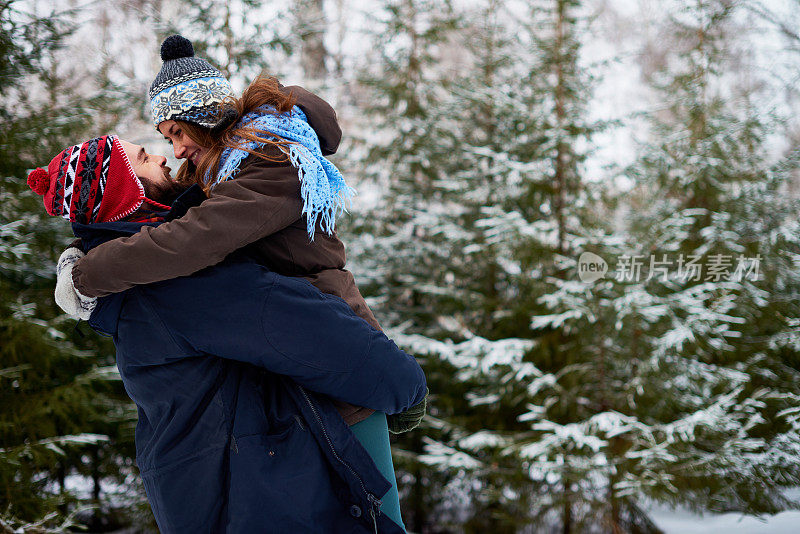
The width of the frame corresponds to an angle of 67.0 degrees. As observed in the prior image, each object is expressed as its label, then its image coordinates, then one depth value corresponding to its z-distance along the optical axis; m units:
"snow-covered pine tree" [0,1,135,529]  3.56
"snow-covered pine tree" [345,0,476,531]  6.08
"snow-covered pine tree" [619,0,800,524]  4.55
